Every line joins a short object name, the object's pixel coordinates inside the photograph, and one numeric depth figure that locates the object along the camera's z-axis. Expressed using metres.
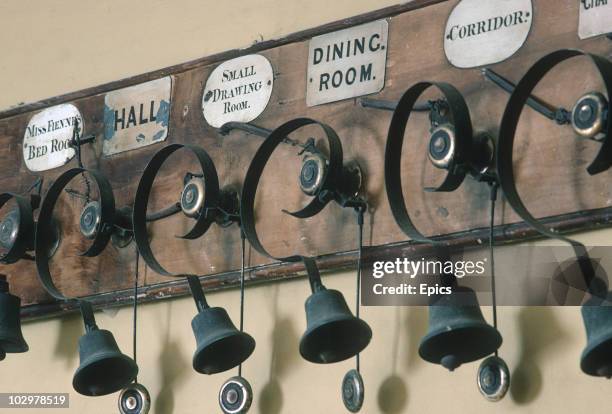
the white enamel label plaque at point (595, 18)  2.29
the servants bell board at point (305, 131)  2.32
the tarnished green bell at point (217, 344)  2.43
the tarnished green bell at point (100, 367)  2.54
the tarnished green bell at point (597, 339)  2.03
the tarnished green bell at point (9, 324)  2.68
